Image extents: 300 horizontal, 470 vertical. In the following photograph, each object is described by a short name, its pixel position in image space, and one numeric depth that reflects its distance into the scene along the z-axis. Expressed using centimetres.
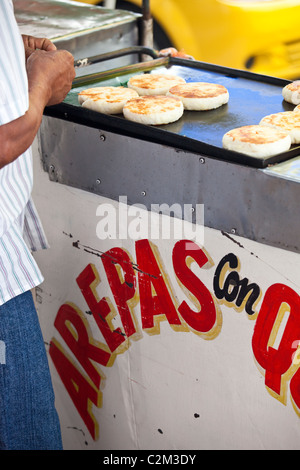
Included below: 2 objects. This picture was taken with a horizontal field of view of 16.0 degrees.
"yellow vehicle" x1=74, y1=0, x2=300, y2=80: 320
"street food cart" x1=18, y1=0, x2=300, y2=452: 165
